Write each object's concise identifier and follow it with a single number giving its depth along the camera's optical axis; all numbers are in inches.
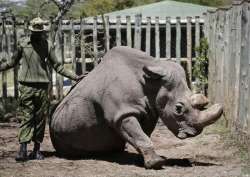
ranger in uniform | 578.2
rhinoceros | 554.3
